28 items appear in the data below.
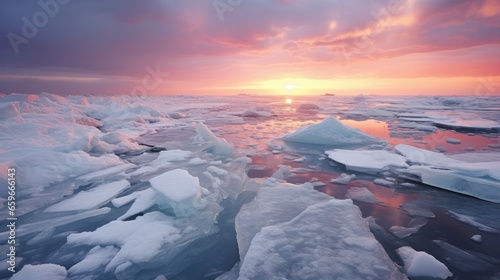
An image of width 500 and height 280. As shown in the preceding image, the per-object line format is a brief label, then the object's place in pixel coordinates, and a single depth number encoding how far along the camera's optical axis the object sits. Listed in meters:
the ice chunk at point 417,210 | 3.35
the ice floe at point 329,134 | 8.37
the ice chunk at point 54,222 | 3.10
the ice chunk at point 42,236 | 2.89
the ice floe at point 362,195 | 3.87
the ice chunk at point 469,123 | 11.29
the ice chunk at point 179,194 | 3.31
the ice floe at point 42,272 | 2.24
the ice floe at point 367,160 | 5.27
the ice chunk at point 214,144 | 7.06
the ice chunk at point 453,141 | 8.21
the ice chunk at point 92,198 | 3.66
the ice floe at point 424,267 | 2.22
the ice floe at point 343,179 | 4.67
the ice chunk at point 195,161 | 5.88
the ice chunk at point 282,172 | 5.01
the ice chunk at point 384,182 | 4.53
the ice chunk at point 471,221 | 2.96
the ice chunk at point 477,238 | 2.74
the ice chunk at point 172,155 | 6.27
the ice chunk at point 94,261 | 2.37
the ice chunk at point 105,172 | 4.90
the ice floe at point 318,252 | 2.11
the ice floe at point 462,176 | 3.83
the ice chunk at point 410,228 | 2.90
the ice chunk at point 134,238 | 2.52
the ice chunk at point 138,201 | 3.45
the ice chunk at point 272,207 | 2.87
